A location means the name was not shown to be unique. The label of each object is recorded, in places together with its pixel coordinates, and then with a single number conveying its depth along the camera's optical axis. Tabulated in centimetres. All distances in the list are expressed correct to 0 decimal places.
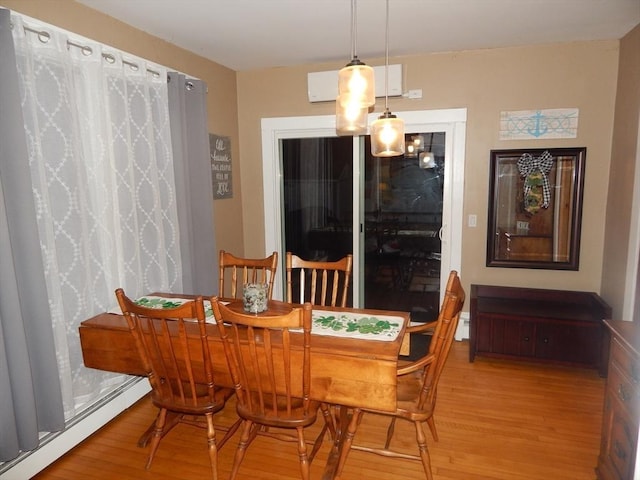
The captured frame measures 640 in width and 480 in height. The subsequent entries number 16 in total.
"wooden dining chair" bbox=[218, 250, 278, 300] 271
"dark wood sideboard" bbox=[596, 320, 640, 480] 165
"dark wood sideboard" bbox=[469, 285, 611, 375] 305
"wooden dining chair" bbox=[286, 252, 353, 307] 255
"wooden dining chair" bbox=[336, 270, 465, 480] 177
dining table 176
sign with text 362
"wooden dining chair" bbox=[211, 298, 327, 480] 166
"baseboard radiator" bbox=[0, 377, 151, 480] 202
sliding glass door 367
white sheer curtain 208
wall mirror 338
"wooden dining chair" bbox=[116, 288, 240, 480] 183
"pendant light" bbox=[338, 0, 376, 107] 167
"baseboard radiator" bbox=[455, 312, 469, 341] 377
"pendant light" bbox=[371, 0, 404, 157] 191
